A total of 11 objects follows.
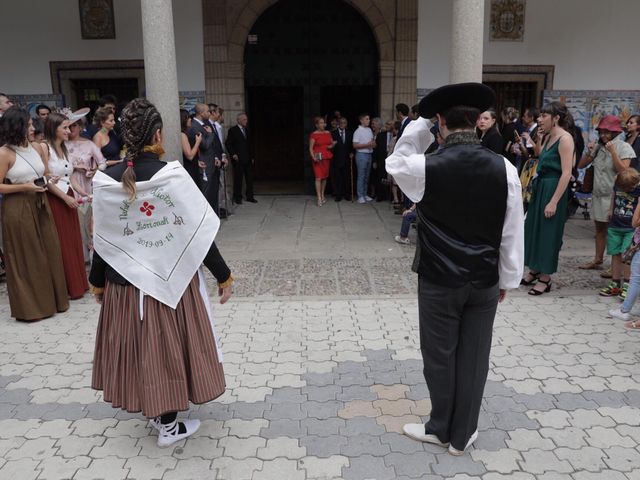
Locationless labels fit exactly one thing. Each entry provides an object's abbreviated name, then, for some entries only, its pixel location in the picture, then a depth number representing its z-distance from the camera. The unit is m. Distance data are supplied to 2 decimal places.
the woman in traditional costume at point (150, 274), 2.76
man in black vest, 2.55
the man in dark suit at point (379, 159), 9.98
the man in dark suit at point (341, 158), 10.28
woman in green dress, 4.97
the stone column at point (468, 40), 6.35
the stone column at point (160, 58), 6.33
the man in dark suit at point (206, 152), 7.73
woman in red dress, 10.01
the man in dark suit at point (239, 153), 9.86
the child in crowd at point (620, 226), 4.99
